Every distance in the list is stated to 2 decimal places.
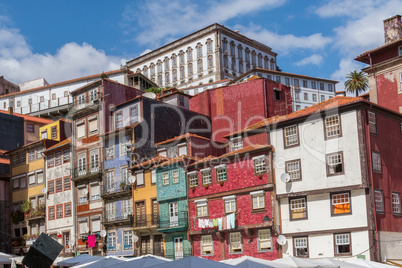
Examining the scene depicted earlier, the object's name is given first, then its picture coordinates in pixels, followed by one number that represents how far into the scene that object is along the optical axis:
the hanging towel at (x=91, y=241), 55.03
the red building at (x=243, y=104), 58.53
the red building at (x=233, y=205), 42.50
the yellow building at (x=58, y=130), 66.19
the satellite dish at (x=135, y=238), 50.62
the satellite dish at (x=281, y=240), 40.29
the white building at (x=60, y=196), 58.92
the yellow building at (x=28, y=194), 62.96
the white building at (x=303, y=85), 115.44
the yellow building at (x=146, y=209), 50.22
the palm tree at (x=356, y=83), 90.88
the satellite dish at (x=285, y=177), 41.00
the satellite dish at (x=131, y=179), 51.75
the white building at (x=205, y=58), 124.25
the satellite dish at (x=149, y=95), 59.13
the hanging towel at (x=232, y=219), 43.76
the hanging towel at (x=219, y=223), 44.68
